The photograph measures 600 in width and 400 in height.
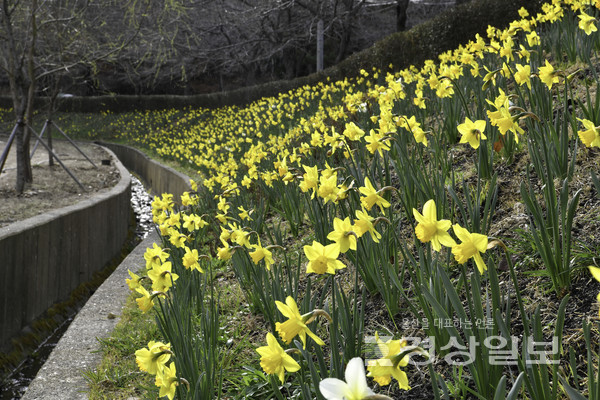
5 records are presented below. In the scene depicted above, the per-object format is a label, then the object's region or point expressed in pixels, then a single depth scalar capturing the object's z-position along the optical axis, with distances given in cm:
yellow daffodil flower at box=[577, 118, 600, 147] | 151
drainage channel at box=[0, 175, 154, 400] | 338
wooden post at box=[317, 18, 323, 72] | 1503
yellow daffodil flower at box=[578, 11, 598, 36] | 285
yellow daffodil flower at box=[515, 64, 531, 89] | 228
